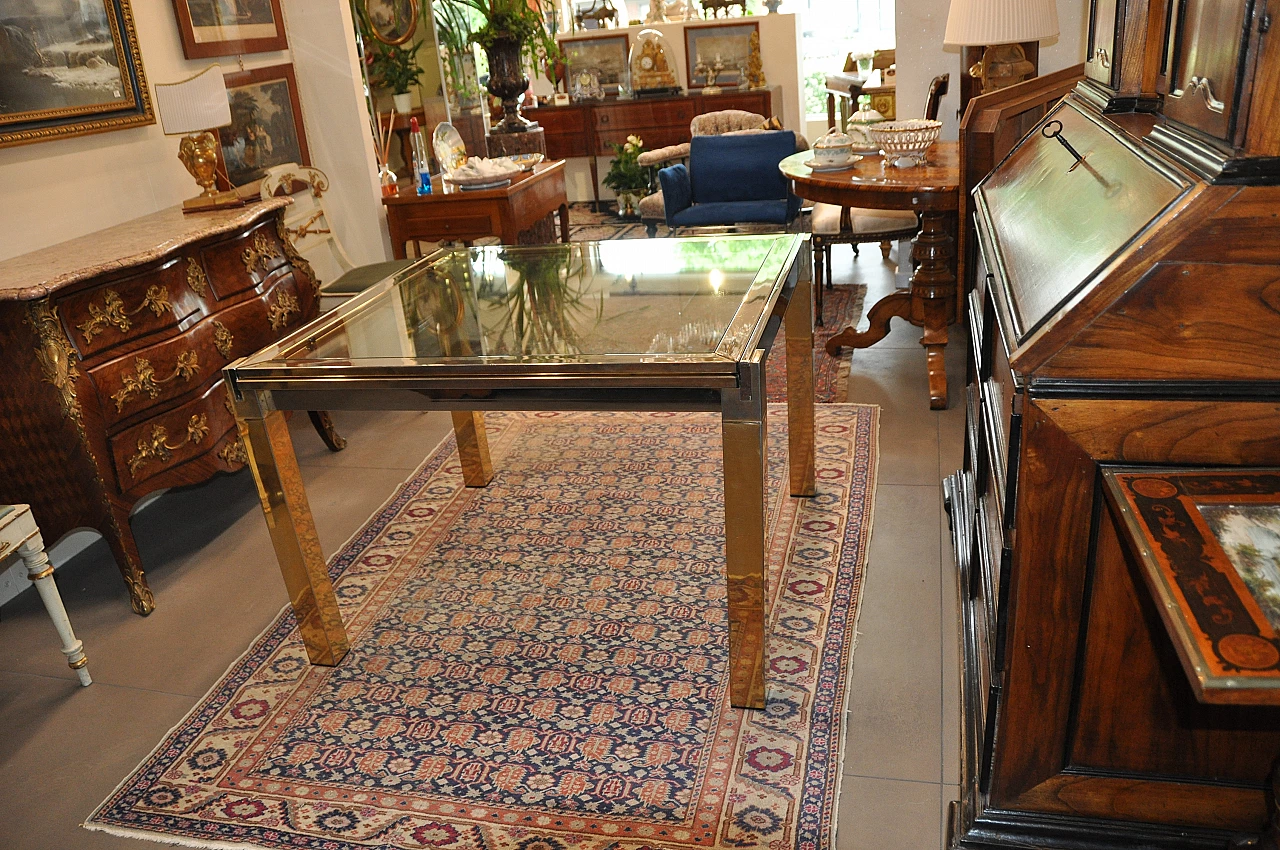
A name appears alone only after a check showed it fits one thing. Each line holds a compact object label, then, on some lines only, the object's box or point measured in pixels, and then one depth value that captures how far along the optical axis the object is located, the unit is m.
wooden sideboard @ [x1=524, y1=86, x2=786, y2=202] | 8.34
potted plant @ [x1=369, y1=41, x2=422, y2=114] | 5.99
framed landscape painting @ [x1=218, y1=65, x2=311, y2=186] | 4.17
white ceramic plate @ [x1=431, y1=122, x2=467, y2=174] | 4.86
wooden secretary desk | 1.23
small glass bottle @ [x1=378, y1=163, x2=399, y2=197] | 4.82
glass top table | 2.00
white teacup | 3.92
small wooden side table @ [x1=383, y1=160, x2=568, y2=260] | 4.56
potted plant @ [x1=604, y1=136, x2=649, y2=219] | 7.90
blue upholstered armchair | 5.39
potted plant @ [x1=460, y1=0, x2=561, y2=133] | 5.18
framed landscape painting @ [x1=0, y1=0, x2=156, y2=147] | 3.05
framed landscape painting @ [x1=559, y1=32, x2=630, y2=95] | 8.69
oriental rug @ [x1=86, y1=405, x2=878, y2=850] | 1.97
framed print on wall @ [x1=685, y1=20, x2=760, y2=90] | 8.47
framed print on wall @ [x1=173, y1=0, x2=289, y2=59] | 3.90
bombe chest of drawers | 2.65
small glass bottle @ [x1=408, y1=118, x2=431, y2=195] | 4.72
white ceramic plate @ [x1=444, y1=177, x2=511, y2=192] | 4.55
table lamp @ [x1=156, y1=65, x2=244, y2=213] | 3.31
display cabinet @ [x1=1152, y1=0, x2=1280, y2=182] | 1.14
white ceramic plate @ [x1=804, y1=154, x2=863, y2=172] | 3.94
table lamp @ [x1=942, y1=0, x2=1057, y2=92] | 3.59
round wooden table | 3.51
